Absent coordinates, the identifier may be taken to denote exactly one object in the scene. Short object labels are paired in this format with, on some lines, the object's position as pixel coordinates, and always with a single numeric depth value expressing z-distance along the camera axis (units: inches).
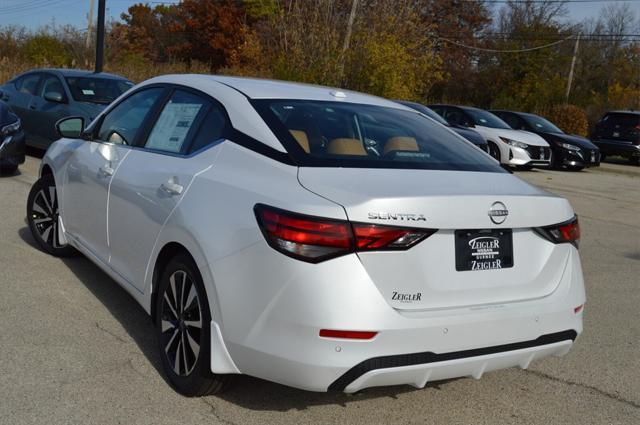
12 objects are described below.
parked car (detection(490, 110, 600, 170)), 727.7
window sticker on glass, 155.5
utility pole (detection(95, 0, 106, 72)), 704.4
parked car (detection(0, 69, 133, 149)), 447.8
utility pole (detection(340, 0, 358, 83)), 815.8
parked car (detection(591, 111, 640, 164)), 866.1
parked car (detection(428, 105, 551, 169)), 661.9
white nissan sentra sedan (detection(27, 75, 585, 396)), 113.0
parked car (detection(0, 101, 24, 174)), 377.1
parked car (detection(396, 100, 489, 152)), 586.2
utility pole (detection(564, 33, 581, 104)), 1590.4
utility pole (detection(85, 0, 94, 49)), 1561.3
